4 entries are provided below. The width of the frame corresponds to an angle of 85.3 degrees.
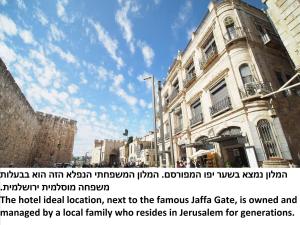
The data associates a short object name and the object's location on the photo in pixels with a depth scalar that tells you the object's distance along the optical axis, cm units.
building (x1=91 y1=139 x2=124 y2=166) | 5084
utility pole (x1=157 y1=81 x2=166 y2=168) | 837
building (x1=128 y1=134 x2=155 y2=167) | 3365
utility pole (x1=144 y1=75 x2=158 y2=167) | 788
